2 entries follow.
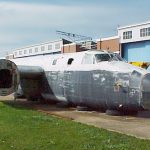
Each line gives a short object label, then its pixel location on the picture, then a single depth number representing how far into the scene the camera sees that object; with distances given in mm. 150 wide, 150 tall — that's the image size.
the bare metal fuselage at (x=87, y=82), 18078
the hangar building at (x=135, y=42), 52094
